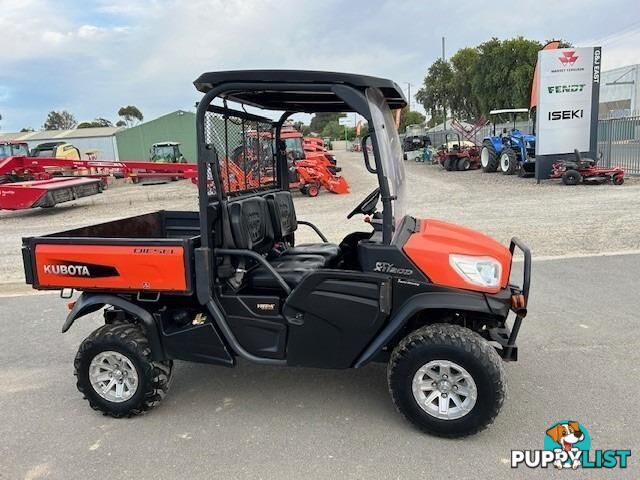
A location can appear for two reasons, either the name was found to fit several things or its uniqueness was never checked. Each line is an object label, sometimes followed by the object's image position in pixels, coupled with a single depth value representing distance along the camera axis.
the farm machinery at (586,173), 15.15
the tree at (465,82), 44.65
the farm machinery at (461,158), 24.38
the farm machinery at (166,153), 30.59
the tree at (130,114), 89.88
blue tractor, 18.81
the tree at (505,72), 38.88
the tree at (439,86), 52.38
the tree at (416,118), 72.76
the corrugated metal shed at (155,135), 40.94
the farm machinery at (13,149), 24.22
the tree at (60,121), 88.00
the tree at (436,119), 60.41
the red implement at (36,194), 14.35
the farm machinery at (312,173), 16.88
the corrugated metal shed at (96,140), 42.69
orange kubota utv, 3.08
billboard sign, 16.38
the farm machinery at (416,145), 31.24
